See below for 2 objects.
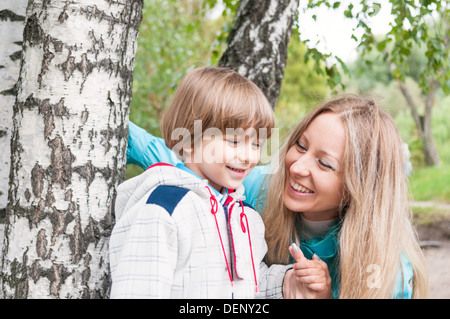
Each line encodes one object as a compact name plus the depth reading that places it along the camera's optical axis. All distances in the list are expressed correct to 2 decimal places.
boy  1.28
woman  1.68
